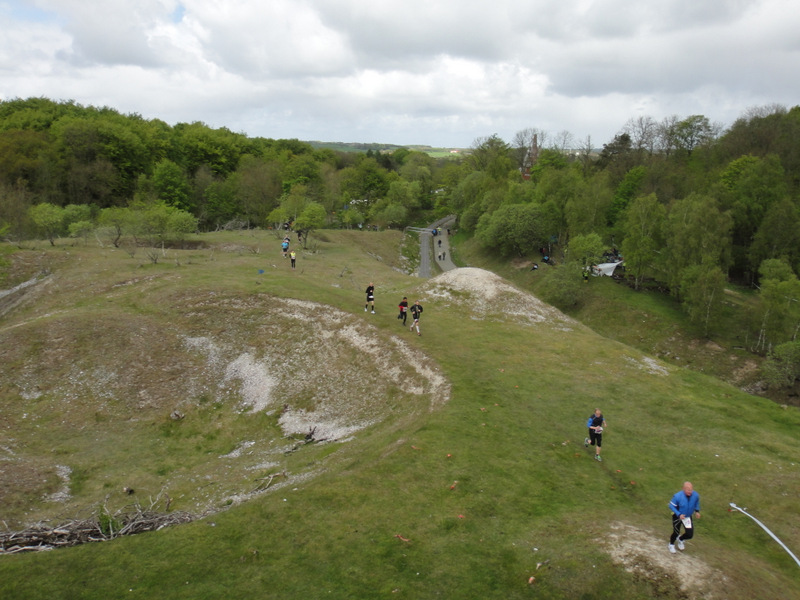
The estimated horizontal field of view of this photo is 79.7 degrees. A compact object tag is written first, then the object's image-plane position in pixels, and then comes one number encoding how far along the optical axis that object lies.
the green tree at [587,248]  81.50
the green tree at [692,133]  113.56
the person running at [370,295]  41.50
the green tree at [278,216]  80.31
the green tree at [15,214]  63.12
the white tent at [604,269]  86.64
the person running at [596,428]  23.05
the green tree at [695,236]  67.56
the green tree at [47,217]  62.65
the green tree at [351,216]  110.62
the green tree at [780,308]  55.59
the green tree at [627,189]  98.19
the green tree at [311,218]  76.81
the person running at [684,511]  15.51
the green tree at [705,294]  63.56
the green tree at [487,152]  151.98
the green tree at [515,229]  96.25
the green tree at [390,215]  117.12
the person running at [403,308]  39.25
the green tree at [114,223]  64.31
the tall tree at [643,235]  77.50
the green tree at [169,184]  94.88
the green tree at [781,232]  69.75
